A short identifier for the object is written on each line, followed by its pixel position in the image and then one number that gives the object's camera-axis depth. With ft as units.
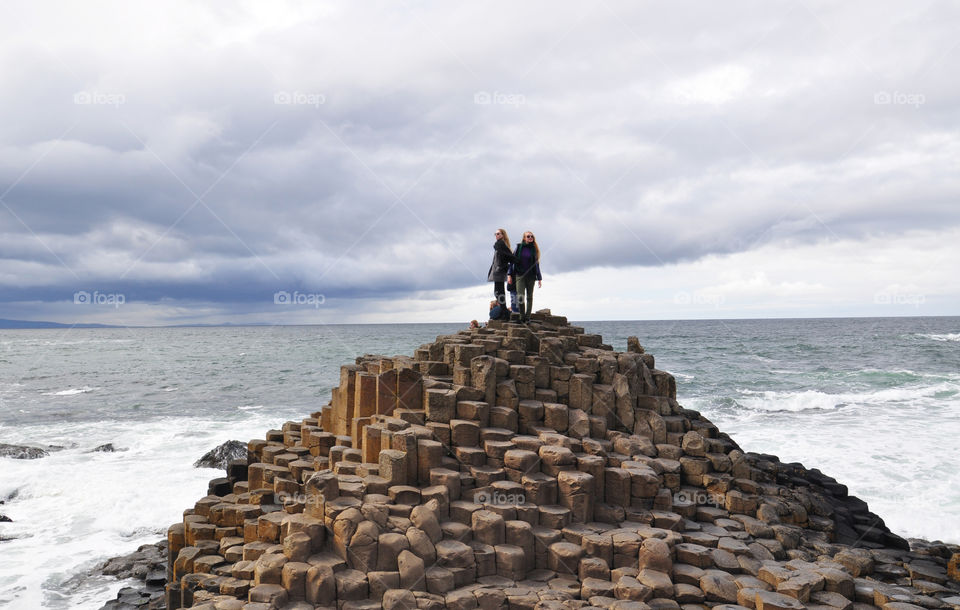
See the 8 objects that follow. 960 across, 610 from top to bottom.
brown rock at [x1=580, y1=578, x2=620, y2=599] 22.29
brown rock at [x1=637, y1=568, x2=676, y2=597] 22.41
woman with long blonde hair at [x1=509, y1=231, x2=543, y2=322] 37.22
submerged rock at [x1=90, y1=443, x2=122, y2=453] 67.13
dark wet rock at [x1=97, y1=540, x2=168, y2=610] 32.12
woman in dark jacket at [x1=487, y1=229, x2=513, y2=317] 37.88
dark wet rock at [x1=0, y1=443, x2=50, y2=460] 62.39
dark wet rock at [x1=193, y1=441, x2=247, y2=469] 59.41
